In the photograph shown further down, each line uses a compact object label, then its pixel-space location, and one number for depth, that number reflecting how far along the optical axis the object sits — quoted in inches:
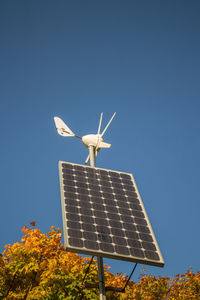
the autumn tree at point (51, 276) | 942.4
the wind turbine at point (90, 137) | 932.6
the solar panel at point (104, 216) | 598.5
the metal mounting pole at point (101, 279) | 618.9
